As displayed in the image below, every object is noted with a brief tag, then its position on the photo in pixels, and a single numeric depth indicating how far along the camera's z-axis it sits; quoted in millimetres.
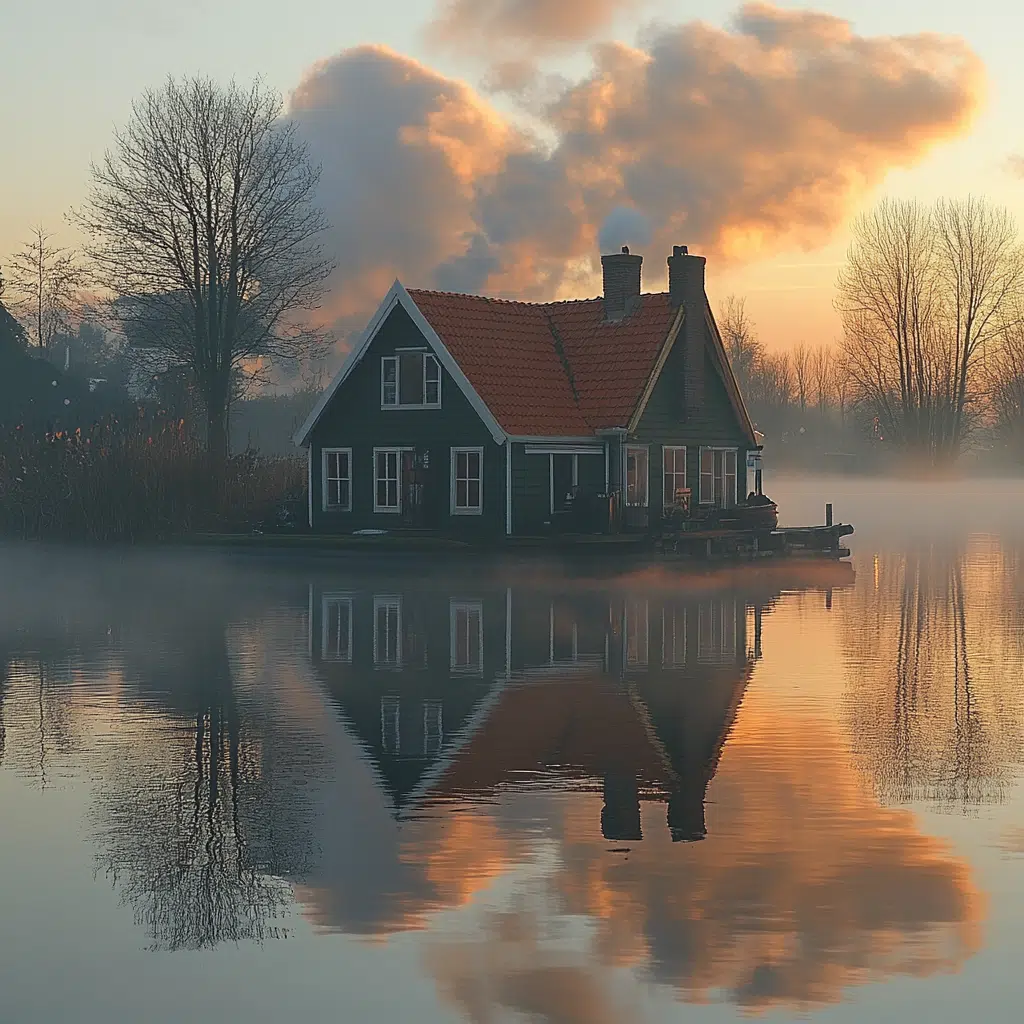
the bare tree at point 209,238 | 66312
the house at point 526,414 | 48156
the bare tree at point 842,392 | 177100
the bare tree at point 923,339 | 116938
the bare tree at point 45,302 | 114375
